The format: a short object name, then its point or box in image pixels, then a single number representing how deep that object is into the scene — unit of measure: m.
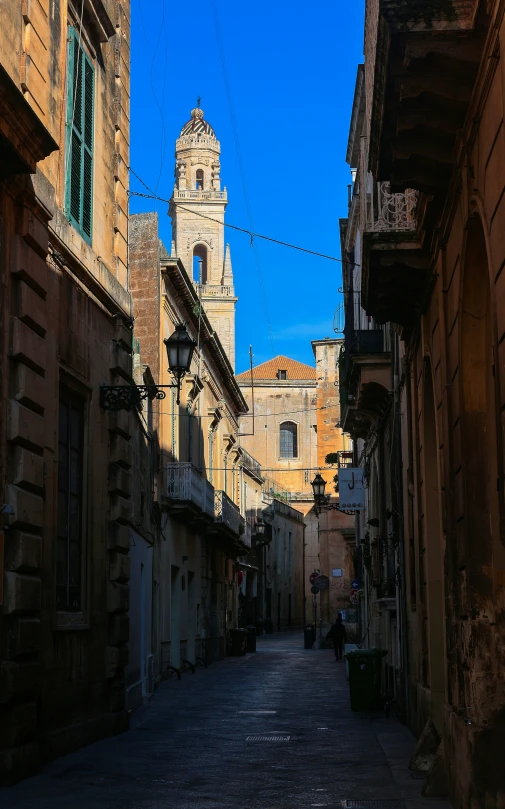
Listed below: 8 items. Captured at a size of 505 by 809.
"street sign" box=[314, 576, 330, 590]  39.59
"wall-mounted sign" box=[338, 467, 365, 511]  23.77
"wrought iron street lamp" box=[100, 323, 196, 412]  13.80
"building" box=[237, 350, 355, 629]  74.69
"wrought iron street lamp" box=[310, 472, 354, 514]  34.06
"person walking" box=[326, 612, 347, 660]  31.75
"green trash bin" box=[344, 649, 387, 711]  16.30
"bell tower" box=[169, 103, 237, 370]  81.56
